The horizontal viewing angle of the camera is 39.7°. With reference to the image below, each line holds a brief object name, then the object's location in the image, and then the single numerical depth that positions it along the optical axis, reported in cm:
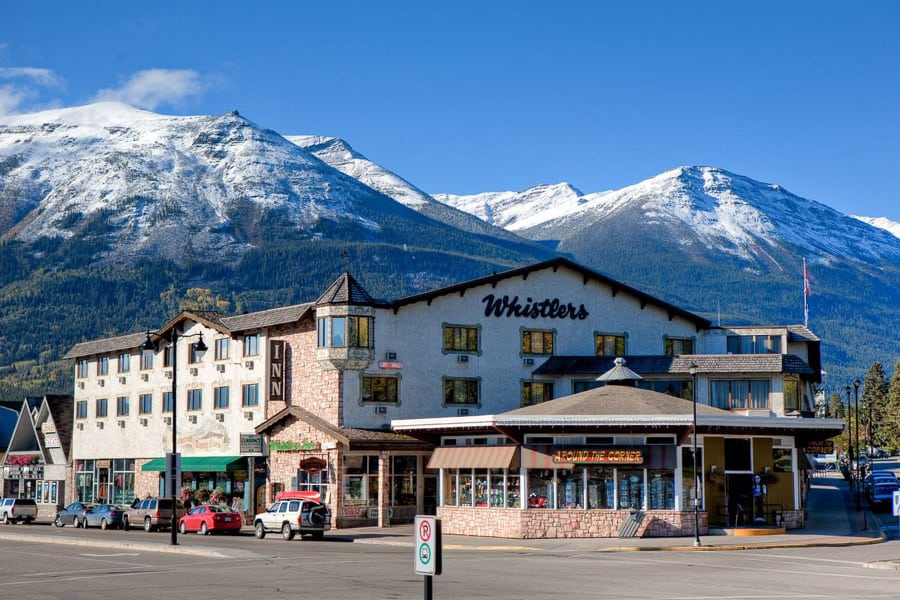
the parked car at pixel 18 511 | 8081
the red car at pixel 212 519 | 5969
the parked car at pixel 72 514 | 7063
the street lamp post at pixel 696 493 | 4812
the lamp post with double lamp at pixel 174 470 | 4909
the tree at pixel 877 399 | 17875
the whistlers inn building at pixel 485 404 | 5503
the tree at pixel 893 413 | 15462
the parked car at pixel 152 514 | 6341
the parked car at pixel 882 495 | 7344
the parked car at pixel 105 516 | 6682
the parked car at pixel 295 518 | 5428
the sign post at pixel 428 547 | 1727
